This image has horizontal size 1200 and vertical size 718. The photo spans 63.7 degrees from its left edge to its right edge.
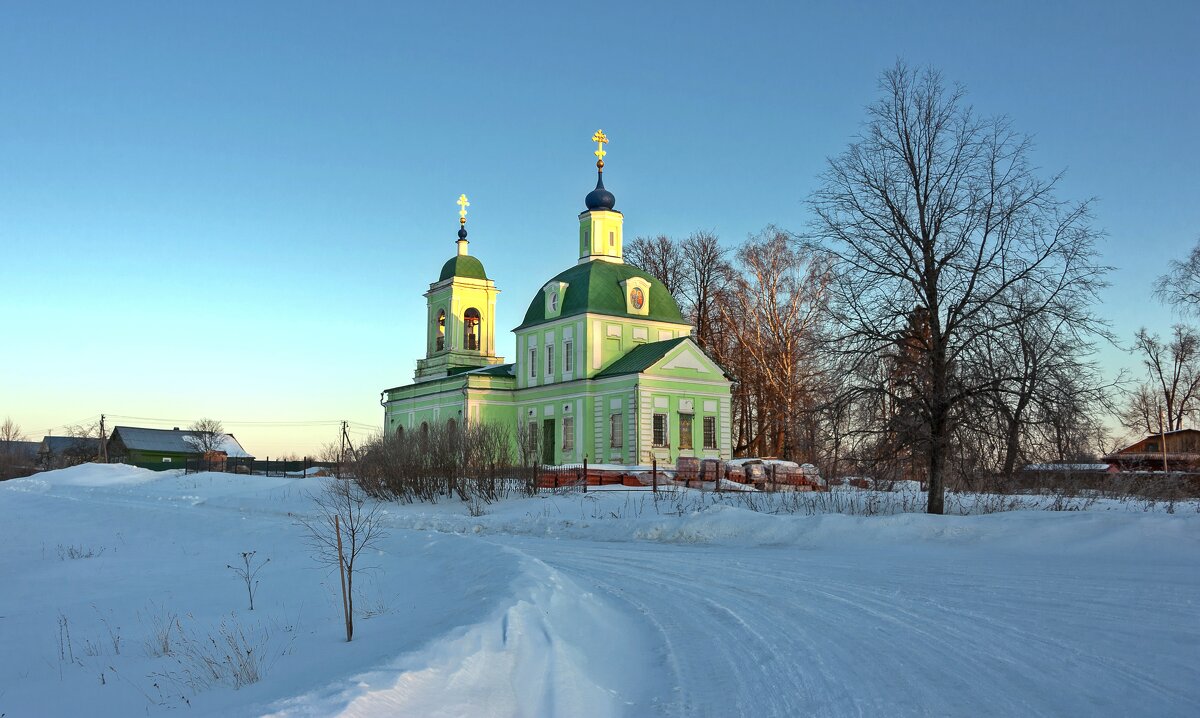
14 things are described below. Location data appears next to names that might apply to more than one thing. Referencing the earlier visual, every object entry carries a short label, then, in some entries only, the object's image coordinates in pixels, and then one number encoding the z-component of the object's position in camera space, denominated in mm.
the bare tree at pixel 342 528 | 14242
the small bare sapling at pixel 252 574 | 13739
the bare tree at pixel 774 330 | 43906
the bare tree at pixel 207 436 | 83469
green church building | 41531
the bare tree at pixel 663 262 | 56000
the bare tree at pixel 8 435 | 97250
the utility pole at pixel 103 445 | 70875
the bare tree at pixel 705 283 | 53875
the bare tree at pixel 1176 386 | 45500
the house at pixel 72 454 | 71438
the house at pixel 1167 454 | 40031
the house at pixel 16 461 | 66750
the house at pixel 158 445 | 84125
